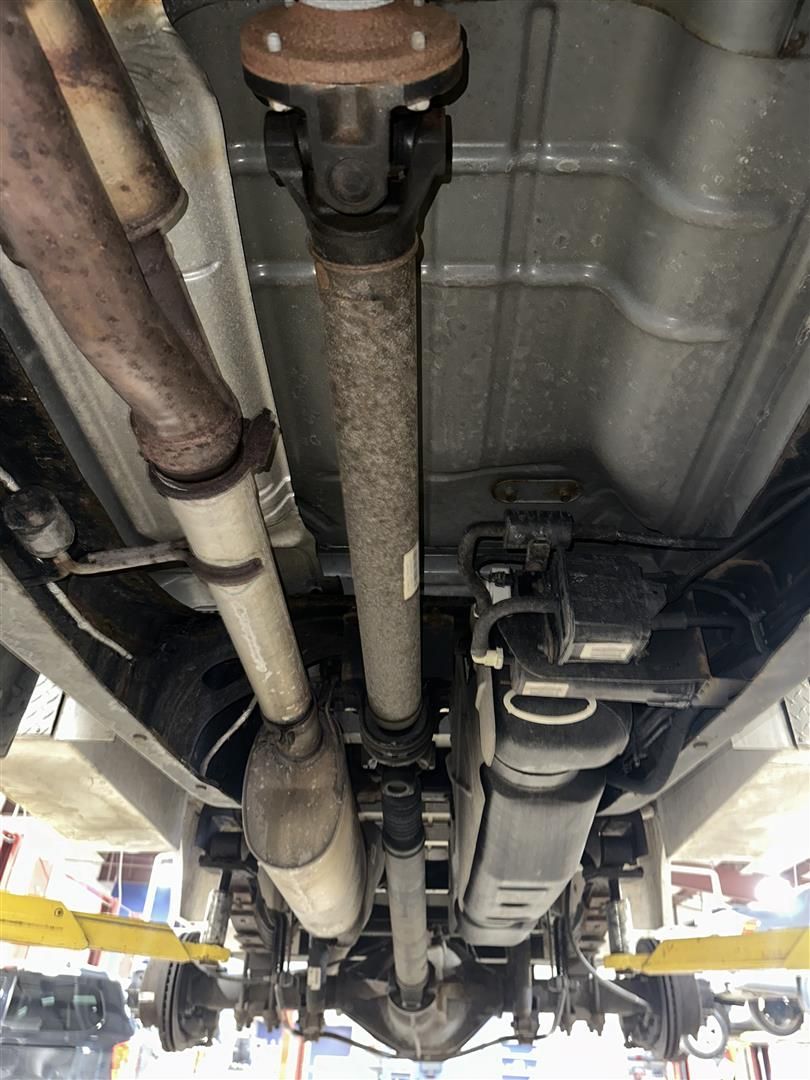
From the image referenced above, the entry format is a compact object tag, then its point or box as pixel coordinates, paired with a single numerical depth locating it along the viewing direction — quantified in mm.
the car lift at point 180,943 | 1643
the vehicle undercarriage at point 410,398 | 518
